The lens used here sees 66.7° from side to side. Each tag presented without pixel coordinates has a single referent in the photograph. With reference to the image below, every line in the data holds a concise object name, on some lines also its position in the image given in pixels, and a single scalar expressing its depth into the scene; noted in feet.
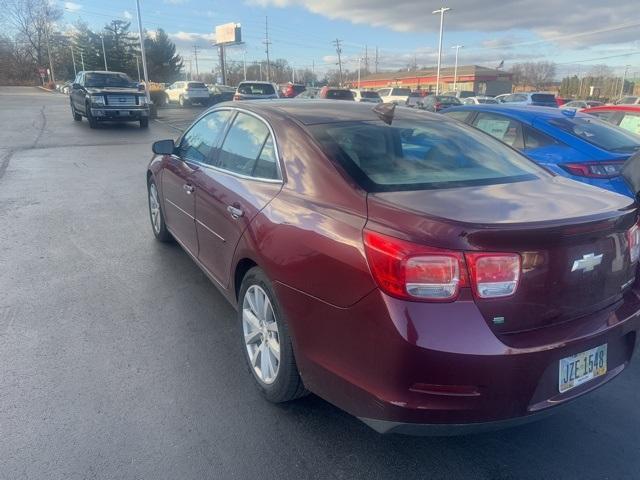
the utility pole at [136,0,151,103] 87.28
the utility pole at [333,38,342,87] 283.59
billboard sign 166.61
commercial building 222.07
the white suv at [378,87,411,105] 103.19
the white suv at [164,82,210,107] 112.68
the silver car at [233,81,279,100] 72.69
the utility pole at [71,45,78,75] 249.34
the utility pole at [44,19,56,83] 259.60
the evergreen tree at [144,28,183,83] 229.66
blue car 15.75
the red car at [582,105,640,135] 24.18
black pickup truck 56.34
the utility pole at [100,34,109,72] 214.01
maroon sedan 6.23
